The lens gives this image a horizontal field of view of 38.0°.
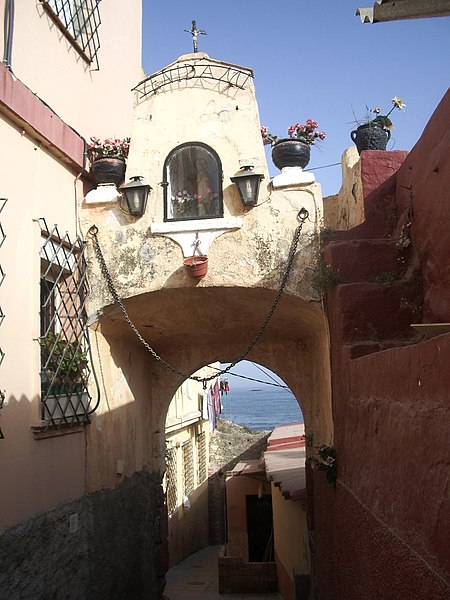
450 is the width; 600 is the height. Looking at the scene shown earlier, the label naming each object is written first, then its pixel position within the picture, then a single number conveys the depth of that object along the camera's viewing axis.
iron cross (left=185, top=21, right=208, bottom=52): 8.09
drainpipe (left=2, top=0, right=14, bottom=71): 5.83
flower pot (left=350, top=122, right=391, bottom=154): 7.15
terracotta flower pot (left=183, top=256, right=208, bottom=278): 6.95
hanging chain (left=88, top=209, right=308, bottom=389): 6.95
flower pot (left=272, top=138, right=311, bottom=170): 7.21
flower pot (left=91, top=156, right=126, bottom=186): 7.35
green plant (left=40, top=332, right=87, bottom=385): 6.17
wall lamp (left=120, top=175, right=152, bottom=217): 7.16
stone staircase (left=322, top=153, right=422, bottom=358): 5.86
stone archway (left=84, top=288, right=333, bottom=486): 7.43
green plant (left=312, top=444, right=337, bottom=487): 6.12
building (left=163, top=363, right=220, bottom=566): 13.61
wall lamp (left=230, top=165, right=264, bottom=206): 6.97
